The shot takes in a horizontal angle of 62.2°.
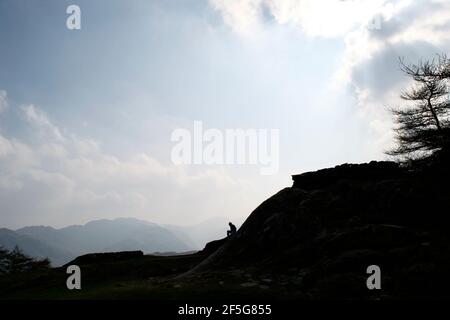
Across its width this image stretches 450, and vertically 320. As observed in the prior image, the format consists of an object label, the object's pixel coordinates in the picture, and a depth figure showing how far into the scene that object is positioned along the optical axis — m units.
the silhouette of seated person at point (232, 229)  38.14
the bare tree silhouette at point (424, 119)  35.19
